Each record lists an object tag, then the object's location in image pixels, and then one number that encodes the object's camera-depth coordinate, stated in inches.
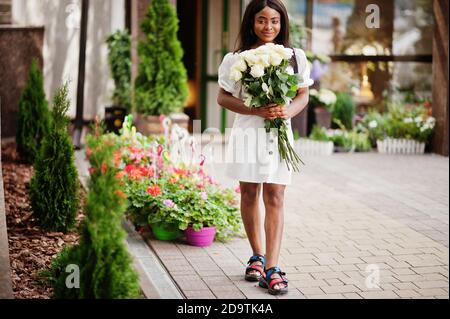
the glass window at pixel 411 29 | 579.2
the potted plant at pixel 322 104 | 531.5
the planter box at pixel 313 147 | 500.7
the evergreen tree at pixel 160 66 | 478.0
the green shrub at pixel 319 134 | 506.5
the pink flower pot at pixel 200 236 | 276.5
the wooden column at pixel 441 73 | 498.6
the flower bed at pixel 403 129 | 511.8
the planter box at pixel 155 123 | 480.9
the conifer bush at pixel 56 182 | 281.6
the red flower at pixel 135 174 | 303.0
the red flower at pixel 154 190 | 283.9
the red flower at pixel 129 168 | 310.4
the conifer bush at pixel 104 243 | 179.5
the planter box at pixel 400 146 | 511.5
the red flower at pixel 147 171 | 307.7
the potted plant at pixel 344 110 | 545.3
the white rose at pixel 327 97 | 530.6
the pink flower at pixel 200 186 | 297.0
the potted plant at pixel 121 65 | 516.1
